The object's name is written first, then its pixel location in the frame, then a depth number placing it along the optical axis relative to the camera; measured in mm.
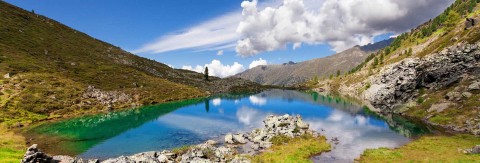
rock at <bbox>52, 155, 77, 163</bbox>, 46062
